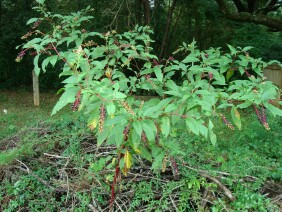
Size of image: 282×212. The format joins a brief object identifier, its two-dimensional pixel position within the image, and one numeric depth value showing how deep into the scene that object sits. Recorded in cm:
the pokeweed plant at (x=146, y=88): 180
